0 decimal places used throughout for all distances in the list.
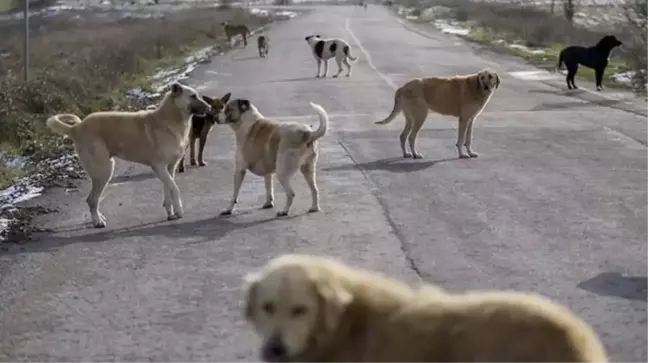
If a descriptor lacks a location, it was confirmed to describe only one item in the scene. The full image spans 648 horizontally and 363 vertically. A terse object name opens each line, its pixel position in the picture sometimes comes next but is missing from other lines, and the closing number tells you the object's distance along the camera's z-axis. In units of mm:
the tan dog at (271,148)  11641
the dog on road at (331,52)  33656
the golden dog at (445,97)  16453
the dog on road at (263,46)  43812
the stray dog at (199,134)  15234
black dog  28875
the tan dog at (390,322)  3943
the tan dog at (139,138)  11492
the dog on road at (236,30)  52938
